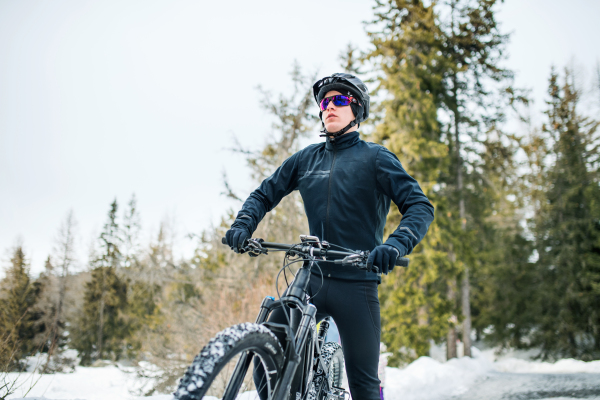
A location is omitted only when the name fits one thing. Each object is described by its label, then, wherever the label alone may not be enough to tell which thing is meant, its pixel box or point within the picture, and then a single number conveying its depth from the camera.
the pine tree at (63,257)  25.75
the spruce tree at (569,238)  17.59
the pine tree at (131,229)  33.16
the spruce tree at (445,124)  14.96
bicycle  1.35
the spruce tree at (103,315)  32.88
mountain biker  2.16
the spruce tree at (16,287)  15.53
